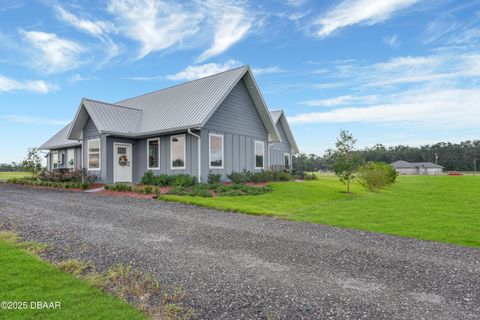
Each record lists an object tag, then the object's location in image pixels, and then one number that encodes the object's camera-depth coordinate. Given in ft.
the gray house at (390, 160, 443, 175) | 295.87
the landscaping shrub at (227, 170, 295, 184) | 55.03
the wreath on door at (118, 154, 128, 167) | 57.06
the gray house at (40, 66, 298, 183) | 51.52
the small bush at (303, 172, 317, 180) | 92.49
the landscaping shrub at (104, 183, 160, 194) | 42.93
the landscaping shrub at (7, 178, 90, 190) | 53.26
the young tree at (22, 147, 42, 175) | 80.79
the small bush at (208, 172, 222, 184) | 51.03
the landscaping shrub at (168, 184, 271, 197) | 41.24
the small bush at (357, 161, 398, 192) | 61.11
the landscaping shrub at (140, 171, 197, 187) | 47.52
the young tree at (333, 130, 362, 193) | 53.98
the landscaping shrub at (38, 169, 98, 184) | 56.27
